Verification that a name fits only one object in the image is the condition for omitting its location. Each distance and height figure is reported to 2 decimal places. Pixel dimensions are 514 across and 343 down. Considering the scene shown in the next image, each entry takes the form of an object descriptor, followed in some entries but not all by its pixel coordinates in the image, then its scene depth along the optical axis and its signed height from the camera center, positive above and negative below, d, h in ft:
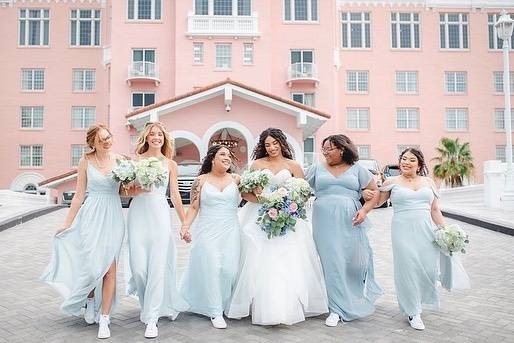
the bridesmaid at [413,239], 16.24 -1.91
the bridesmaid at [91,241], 15.30 -1.82
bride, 15.76 -2.98
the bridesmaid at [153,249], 15.53 -2.12
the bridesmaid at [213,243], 16.38 -2.03
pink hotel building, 96.99 +26.65
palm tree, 95.04 +4.36
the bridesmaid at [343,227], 16.69 -1.54
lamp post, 51.44 +5.20
